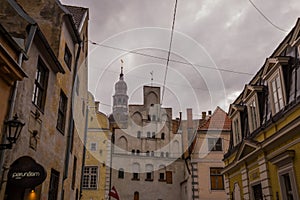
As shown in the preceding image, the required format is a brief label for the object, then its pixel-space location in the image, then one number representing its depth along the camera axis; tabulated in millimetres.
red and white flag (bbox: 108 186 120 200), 21869
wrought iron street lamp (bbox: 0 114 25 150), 6386
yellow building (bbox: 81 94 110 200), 29734
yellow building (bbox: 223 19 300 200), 10070
